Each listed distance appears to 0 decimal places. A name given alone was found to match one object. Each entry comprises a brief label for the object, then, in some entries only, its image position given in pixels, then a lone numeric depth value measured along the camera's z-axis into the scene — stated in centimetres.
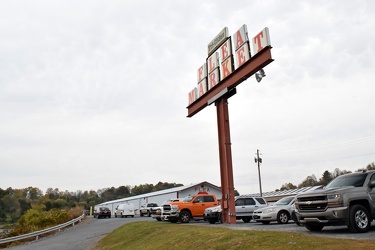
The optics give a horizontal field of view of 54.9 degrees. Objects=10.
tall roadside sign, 1739
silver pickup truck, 1111
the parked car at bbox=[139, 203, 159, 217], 4459
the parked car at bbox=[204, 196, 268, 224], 2159
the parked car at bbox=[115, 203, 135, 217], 4670
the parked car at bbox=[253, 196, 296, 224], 1894
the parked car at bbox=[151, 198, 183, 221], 2417
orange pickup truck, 2320
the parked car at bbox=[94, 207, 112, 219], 4841
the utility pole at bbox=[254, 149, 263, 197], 5714
